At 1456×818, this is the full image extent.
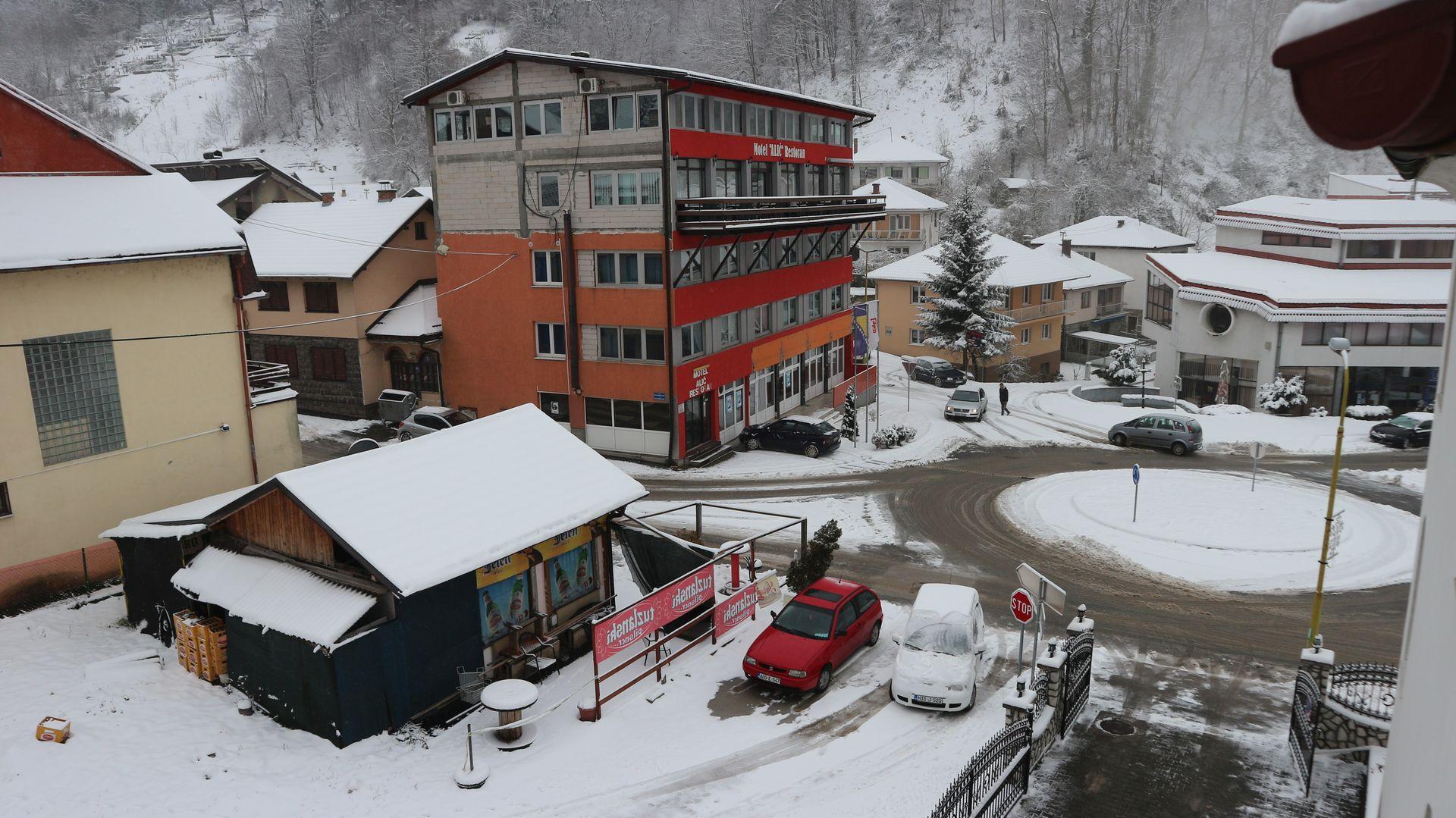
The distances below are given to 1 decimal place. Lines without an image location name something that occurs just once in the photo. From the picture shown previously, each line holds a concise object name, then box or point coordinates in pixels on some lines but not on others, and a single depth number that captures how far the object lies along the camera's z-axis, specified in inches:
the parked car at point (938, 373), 2007.9
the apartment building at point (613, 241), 1268.5
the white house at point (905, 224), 3127.5
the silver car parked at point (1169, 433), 1406.3
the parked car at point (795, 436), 1385.3
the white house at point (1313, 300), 1635.1
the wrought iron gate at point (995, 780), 459.8
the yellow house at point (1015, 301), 2158.0
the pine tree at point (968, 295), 1935.3
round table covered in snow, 595.2
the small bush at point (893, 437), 1446.9
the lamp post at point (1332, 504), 658.8
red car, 668.7
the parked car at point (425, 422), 1352.1
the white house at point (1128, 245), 2706.7
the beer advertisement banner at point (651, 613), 655.1
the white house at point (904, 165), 3545.8
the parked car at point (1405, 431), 1401.3
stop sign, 618.2
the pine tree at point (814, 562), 828.6
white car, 641.6
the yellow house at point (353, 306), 1530.5
